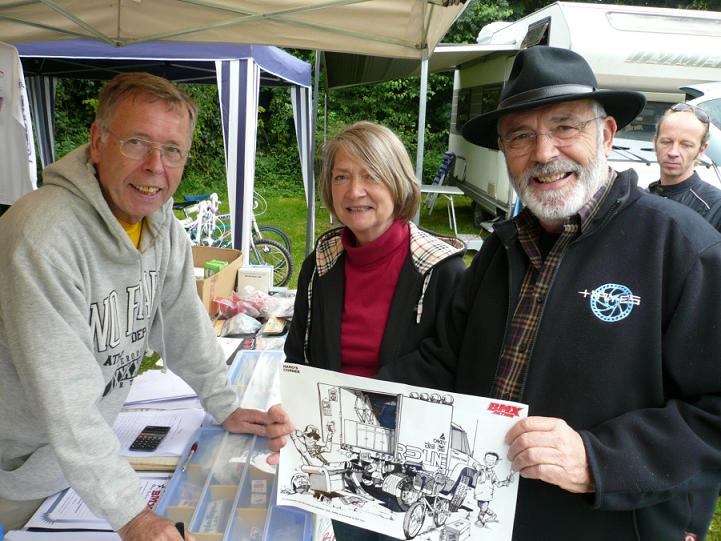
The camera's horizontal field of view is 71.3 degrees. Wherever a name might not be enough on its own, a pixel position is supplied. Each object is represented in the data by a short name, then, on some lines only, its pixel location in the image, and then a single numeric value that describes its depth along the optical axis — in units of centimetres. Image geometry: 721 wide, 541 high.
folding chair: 1358
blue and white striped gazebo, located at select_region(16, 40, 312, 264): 572
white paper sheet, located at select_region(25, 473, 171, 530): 154
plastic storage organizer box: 148
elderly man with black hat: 115
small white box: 411
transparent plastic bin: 220
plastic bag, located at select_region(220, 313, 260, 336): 334
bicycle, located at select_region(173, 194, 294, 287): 698
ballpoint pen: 174
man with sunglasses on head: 369
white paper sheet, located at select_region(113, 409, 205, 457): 187
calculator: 187
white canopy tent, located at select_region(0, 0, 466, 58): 257
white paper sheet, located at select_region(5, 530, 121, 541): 148
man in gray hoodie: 130
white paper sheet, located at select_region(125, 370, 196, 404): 228
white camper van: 750
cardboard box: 362
